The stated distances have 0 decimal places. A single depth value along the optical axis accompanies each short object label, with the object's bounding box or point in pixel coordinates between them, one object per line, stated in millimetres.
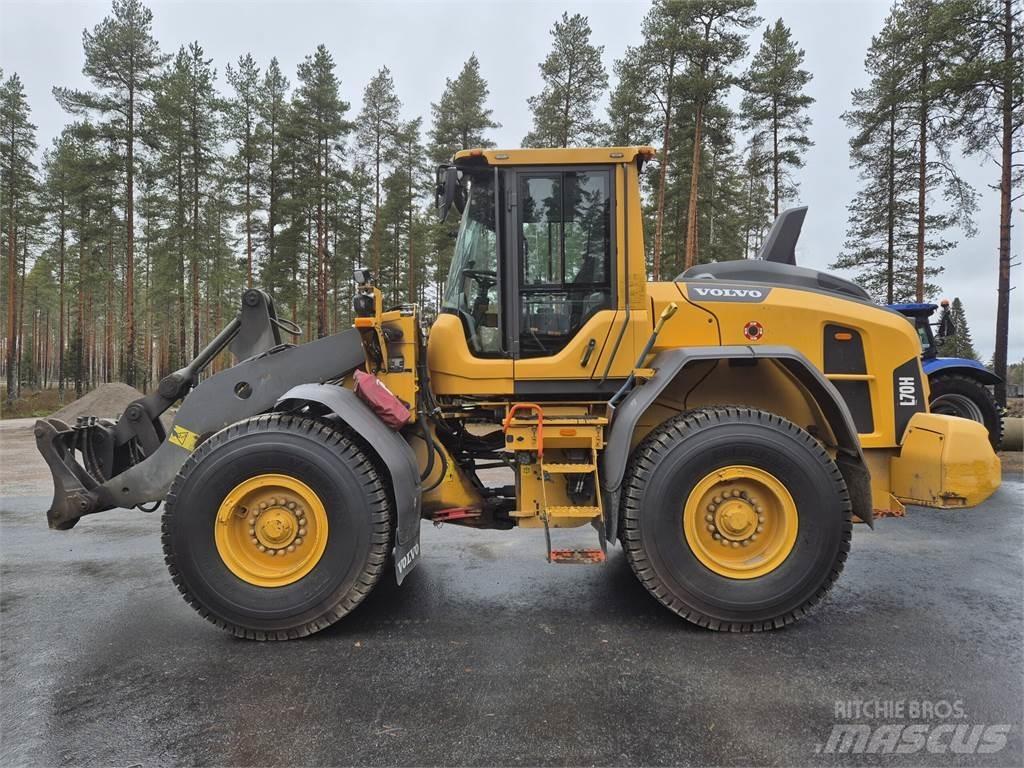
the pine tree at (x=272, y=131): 25203
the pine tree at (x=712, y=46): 17047
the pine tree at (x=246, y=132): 25422
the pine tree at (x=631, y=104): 18734
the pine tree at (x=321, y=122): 24203
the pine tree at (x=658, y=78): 17359
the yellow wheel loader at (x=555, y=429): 3186
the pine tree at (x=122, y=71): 21719
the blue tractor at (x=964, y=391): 8367
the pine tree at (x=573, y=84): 21062
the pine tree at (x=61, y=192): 23172
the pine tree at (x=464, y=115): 24328
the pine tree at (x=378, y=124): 27266
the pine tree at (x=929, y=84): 13492
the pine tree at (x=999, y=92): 12875
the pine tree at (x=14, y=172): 25344
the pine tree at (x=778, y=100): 21250
